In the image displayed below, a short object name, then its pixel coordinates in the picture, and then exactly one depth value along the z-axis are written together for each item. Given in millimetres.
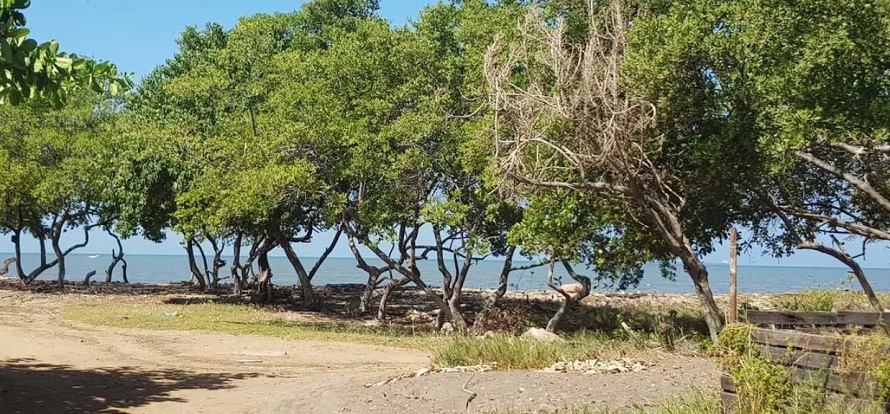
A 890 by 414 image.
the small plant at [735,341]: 7992
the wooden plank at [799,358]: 7594
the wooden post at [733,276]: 10742
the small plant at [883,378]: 6863
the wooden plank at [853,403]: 6952
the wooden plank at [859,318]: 9109
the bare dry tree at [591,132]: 13742
